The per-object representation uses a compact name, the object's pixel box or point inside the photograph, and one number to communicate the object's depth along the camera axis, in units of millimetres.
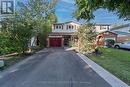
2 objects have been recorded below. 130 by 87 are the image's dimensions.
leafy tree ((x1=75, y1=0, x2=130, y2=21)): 4706
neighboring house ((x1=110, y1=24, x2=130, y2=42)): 24111
